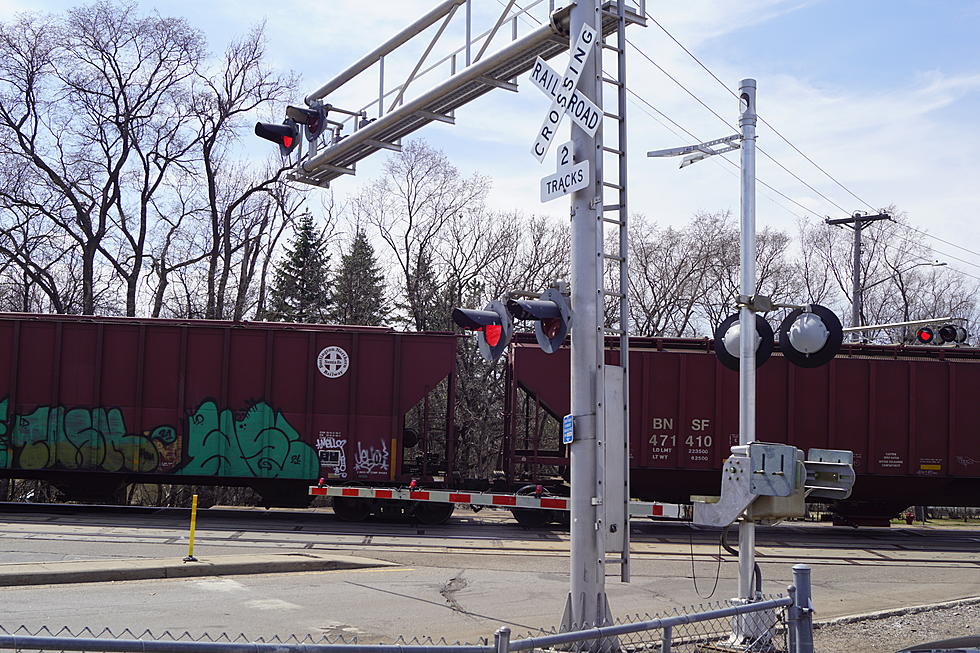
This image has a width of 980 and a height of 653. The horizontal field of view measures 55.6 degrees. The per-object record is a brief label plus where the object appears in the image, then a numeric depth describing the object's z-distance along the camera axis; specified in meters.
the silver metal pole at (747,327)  8.66
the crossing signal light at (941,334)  16.30
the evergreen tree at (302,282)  50.41
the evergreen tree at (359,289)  47.78
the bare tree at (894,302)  51.97
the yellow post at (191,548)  12.74
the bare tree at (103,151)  35.91
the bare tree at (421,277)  43.47
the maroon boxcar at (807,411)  19.55
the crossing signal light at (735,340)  9.12
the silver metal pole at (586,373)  7.62
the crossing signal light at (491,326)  7.72
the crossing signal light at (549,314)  7.73
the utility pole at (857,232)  35.19
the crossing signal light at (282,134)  12.44
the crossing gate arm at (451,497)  17.77
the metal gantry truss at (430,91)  8.96
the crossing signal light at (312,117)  12.72
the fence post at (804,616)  5.58
